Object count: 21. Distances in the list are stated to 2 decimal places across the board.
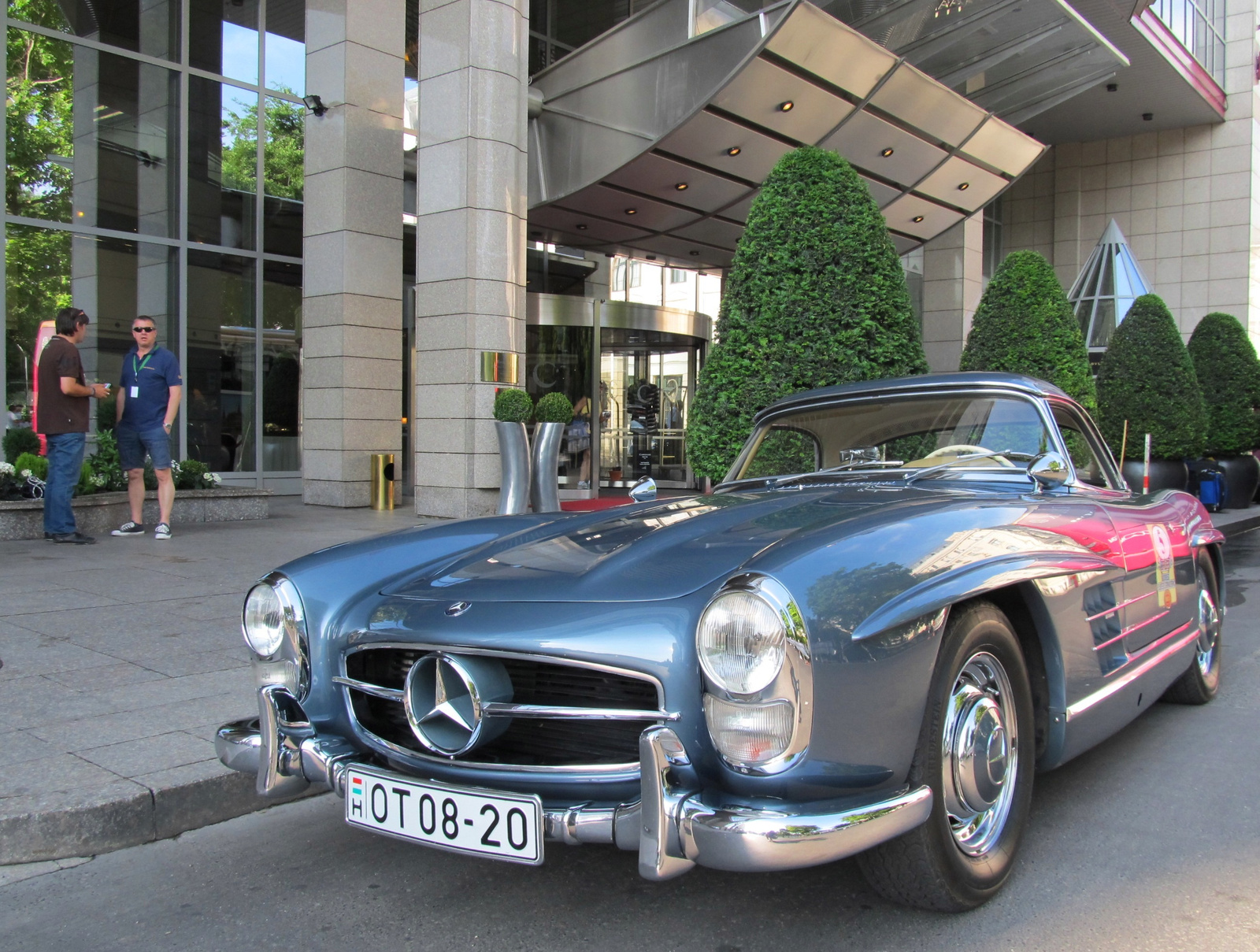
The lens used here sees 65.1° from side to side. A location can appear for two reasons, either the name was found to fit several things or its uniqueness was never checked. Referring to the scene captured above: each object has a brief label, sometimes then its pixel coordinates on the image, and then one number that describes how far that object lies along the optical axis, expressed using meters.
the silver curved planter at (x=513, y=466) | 10.33
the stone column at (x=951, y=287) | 21.02
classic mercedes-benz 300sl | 1.99
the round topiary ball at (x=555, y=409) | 10.48
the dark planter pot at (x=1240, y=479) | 15.75
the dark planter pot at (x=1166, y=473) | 14.25
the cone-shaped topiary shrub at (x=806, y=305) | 6.71
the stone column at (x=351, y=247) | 12.70
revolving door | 15.80
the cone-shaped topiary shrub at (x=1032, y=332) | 10.89
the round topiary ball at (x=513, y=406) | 10.38
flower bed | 8.40
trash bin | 12.51
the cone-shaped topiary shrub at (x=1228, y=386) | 16.52
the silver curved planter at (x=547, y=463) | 10.50
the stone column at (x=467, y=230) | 11.23
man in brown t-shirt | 7.70
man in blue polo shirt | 8.24
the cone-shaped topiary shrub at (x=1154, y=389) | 14.52
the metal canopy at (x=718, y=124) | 13.13
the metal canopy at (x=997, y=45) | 15.34
